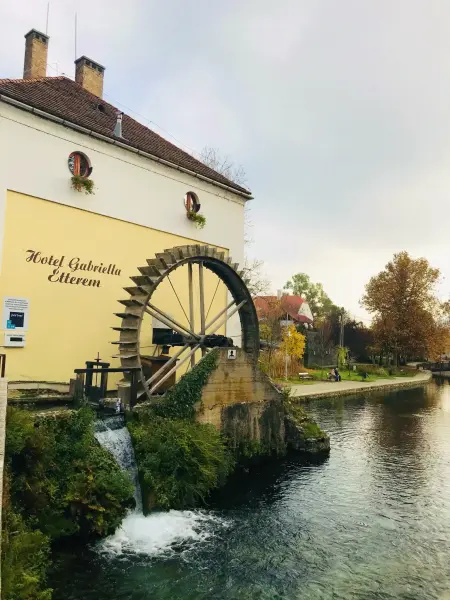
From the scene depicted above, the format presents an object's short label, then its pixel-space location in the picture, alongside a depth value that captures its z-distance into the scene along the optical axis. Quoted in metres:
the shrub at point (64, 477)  6.03
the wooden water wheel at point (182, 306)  9.92
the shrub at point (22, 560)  4.05
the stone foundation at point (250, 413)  10.02
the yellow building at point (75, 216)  10.38
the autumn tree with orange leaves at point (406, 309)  40.88
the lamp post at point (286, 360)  25.96
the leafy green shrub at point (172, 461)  7.72
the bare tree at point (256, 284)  26.63
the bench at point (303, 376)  27.62
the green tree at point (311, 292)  72.76
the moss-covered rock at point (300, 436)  11.78
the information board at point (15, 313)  10.16
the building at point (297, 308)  52.44
